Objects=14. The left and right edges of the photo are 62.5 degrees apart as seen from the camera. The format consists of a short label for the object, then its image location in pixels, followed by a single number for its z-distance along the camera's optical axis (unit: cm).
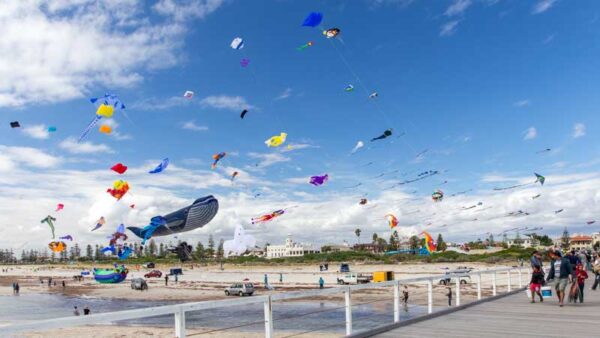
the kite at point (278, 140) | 2775
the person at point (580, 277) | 1212
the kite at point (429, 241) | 4416
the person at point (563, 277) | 1169
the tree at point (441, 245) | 16025
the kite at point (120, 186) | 4083
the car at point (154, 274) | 9006
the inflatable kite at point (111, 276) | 7356
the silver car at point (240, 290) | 4588
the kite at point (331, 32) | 2195
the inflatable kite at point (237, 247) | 5917
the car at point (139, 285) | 5925
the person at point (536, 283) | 1255
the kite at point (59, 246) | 7088
